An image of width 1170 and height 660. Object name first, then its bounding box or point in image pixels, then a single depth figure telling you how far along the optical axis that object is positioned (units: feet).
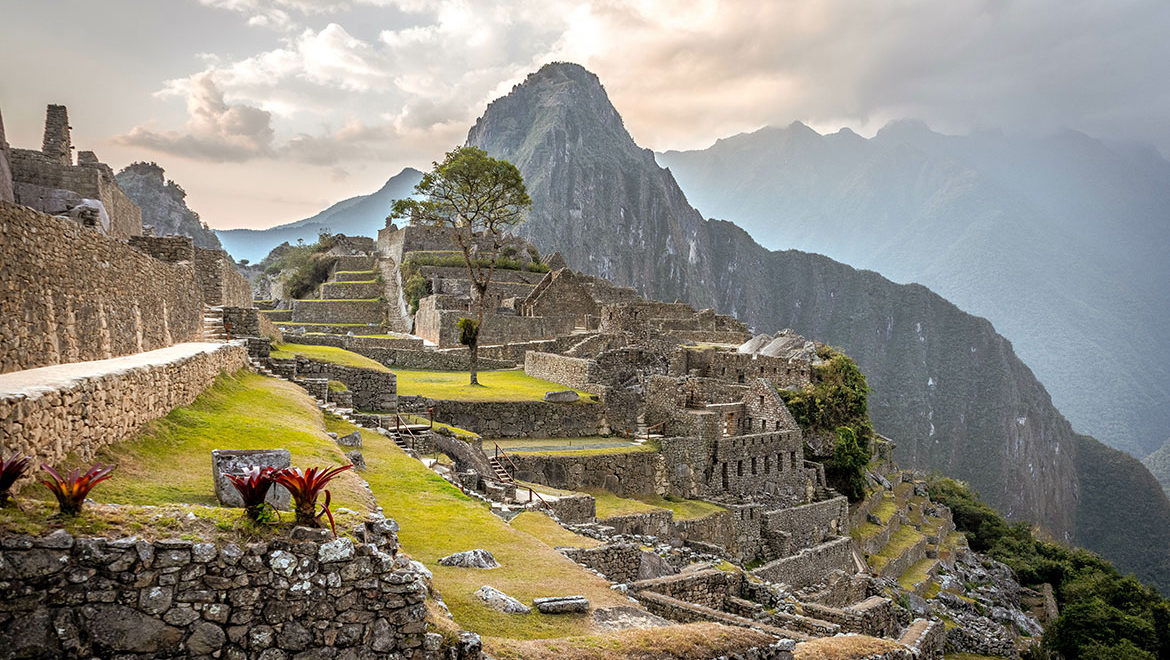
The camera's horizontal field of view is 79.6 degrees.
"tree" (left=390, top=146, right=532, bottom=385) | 103.96
